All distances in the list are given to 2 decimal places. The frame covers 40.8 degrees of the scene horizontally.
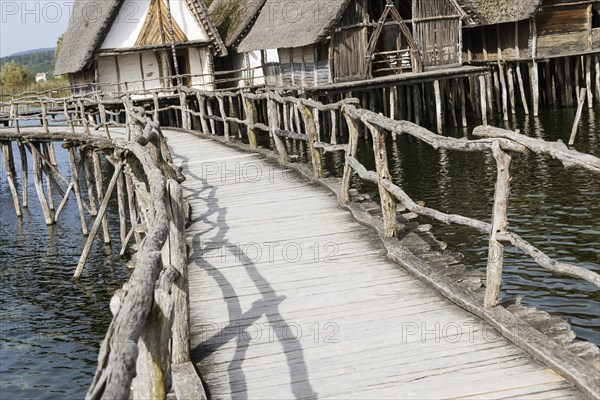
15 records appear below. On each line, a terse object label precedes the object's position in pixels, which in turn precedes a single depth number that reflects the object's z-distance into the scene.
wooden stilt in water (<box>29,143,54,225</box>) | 18.69
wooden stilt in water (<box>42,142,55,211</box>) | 19.39
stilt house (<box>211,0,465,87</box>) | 26.19
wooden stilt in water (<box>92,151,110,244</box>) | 15.87
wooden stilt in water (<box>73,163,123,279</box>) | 13.16
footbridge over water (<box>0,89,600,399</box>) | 4.30
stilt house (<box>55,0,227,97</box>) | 31.64
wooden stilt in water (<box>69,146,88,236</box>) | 17.28
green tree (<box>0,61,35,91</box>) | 75.31
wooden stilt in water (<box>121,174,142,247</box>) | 14.46
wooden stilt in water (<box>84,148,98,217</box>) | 18.00
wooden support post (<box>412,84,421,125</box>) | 27.70
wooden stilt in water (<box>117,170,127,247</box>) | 15.27
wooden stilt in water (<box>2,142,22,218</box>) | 19.80
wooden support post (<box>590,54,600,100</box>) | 29.80
